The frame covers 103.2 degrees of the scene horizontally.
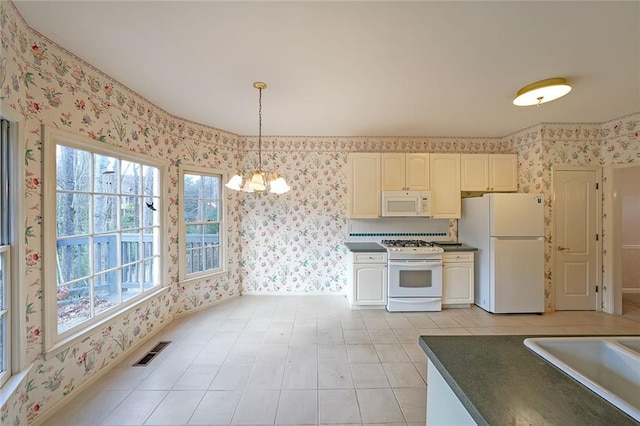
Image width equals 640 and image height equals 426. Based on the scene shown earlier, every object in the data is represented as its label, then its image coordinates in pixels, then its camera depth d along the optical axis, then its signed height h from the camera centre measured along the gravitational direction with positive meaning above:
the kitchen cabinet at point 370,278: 3.61 -0.92
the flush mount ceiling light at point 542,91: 2.23 +1.11
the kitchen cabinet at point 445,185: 3.86 +0.43
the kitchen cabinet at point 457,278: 3.64 -0.93
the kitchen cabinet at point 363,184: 3.84 +0.44
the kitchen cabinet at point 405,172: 3.84 +0.62
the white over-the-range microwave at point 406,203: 3.77 +0.15
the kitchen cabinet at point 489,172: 3.86 +0.62
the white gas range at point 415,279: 3.54 -0.92
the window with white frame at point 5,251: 1.54 -0.22
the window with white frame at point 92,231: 1.84 -0.15
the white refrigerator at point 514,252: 3.34 -0.52
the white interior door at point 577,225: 3.48 -0.17
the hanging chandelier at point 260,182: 2.12 +0.27
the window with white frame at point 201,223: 3.41 -0.13
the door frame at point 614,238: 3.38 -0.34
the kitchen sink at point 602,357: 0.94 -0.58
